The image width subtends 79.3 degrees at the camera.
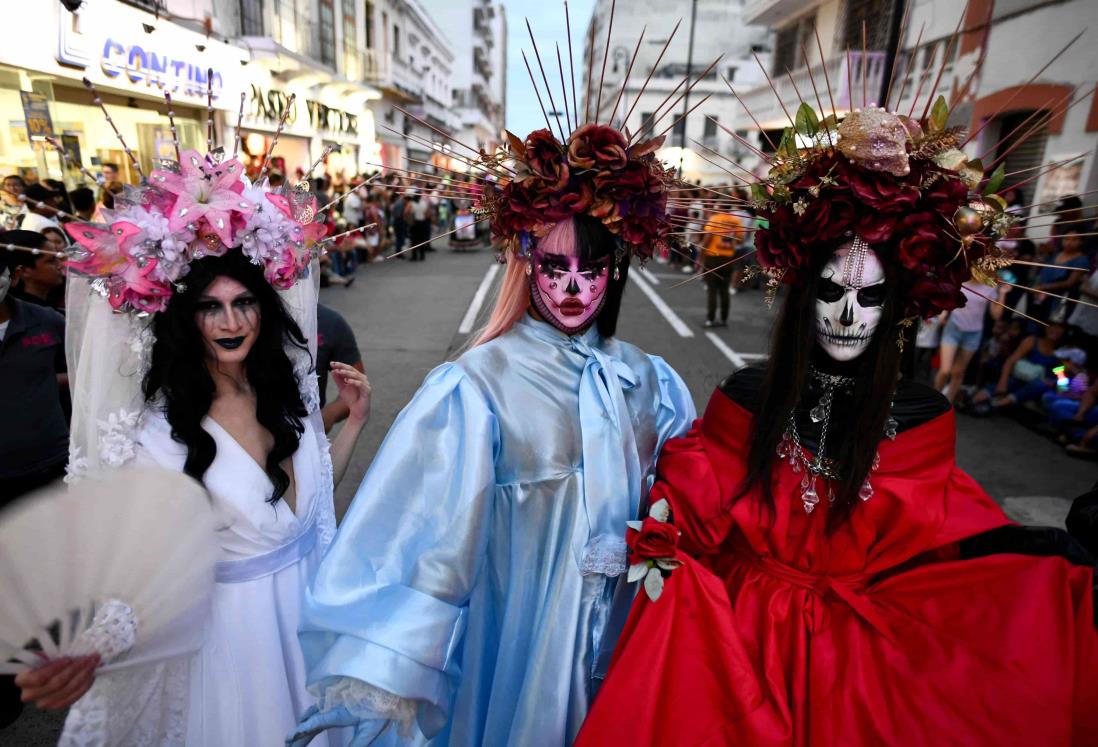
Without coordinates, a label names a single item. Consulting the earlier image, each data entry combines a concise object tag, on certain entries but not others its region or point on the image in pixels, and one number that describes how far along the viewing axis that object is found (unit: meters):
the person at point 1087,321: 5.82
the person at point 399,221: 17.20
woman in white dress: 1.81
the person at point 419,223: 17.53
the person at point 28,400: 2.76
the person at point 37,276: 3.58
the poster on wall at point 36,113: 7.30
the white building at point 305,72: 15.18
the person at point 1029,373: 6.27
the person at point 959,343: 5.91
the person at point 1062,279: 6.34
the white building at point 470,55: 53.75
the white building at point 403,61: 26.41
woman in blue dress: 1.66
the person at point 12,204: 4.98
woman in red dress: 1.43
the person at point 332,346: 3.16
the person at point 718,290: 9.52
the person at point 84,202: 6.02
